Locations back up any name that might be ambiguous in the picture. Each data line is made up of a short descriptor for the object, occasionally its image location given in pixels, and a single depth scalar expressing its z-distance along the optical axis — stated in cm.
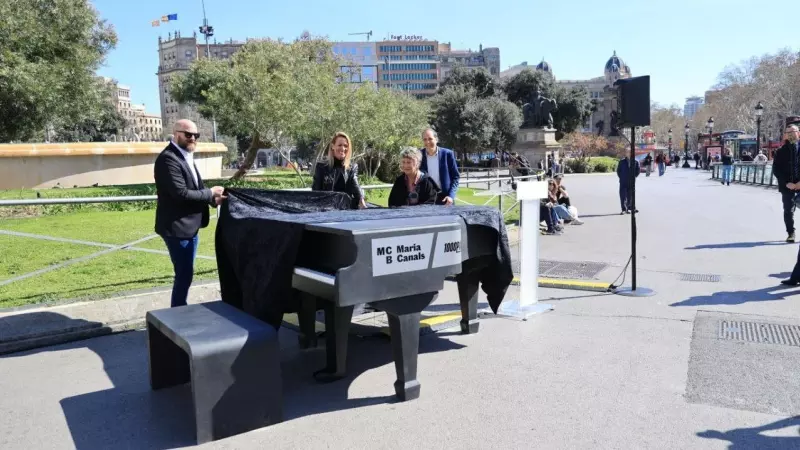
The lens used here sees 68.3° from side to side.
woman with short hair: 615
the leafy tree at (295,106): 2392
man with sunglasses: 516
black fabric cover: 420
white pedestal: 642
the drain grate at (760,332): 530
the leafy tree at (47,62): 1619
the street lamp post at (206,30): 7925
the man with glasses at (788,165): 970
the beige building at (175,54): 15065
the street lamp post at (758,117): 4106
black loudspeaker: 725
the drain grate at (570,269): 861
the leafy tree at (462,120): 6162
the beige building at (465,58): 19179
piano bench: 349
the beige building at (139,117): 16808
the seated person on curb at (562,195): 1436
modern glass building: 17112
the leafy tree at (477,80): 7612
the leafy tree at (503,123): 6376
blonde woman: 612
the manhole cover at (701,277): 805
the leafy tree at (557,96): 7688
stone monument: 3838
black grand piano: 378
